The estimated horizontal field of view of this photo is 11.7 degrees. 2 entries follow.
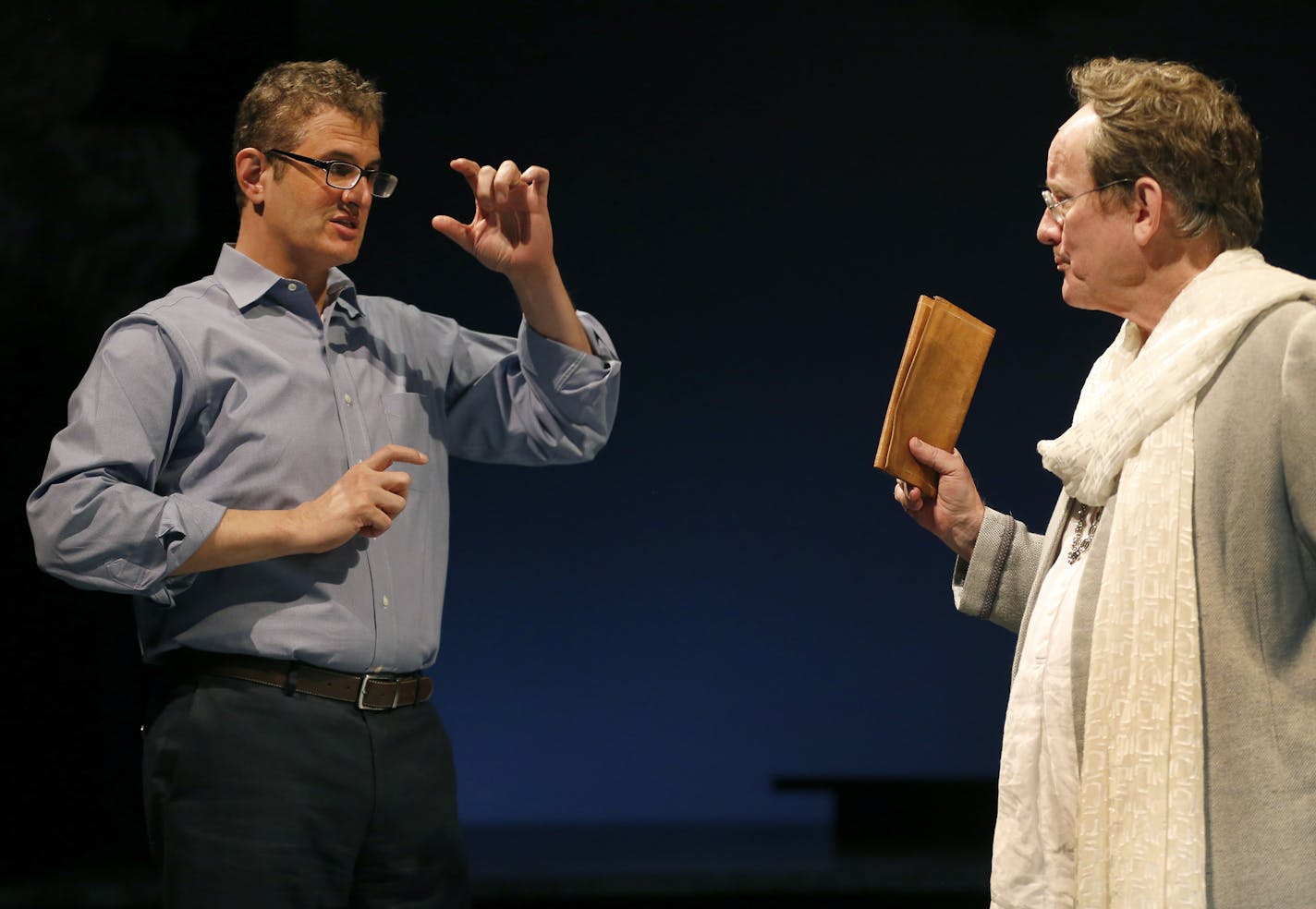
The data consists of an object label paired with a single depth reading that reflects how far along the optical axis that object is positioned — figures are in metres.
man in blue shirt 7.50
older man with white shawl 7.26
